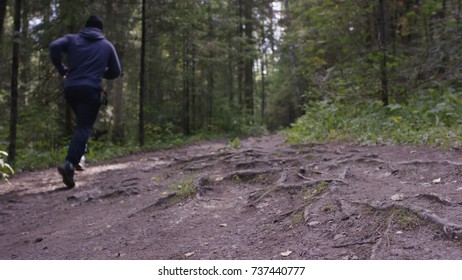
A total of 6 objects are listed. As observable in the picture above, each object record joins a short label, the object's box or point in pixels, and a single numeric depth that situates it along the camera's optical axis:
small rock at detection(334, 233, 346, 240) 2.65
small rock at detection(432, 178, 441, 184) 3.80
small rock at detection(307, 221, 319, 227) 2.96
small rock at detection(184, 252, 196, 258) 2.81
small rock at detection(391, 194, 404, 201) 3.11
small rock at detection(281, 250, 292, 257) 2.55
